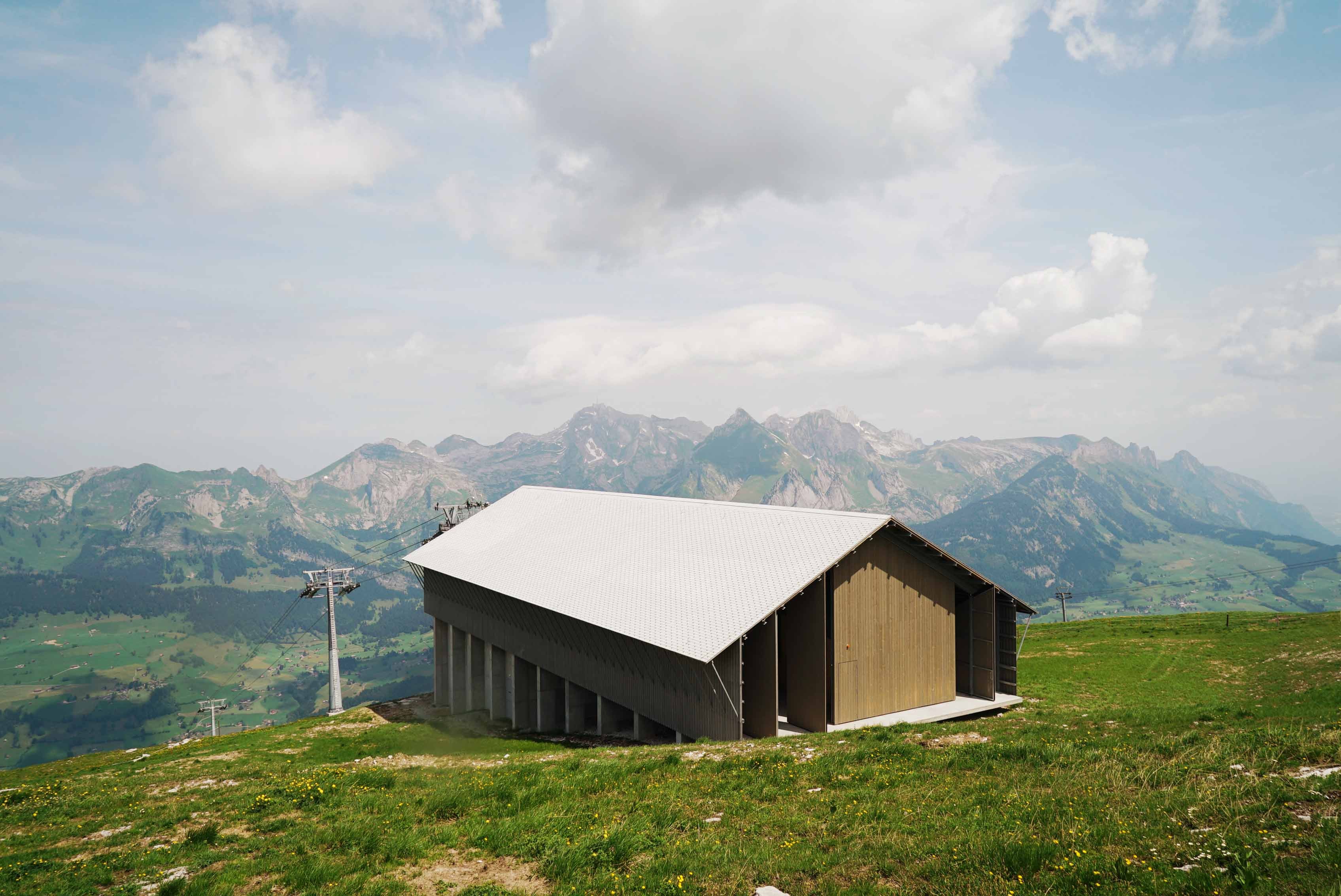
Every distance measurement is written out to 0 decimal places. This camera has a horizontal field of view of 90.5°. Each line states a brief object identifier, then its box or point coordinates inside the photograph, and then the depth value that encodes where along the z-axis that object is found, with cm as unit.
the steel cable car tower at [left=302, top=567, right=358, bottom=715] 7075
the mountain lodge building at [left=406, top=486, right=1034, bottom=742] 3077
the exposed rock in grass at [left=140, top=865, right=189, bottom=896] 1304
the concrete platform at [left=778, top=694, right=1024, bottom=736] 3212
